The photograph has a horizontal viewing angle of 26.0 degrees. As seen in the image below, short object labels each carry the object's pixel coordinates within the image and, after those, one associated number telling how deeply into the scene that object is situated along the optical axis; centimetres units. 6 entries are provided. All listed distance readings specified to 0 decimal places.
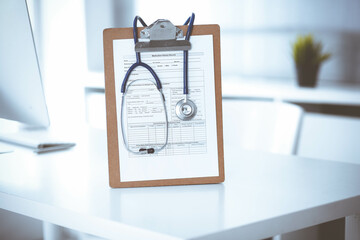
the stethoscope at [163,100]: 158
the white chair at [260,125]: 221
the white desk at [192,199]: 138
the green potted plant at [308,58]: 349
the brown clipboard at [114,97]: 158
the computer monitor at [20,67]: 185
